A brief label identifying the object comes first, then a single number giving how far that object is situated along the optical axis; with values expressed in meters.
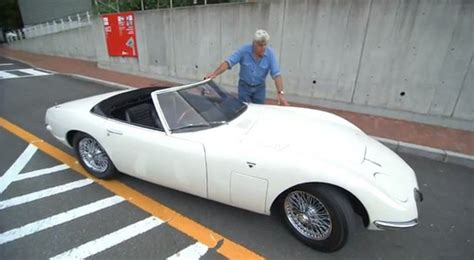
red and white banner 8.98
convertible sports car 2.01
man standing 3.76
